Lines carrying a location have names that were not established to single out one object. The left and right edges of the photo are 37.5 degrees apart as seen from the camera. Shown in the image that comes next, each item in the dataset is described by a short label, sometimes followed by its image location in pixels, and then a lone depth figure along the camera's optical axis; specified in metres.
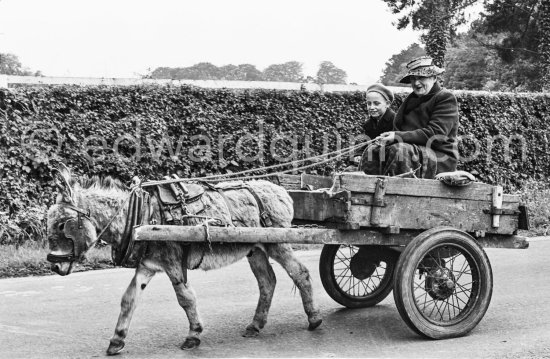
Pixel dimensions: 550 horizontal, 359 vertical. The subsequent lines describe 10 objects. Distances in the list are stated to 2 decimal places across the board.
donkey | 6.52
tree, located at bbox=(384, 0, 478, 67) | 23.20
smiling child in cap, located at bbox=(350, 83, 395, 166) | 8.46
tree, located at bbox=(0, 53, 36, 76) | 29.82
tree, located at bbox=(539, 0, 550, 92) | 21.58
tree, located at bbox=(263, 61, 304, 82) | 46.66
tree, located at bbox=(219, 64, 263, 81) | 38.49
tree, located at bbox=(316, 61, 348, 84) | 45.09
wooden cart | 6.91
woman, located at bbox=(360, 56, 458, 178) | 7.56
